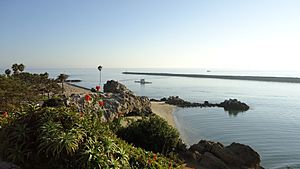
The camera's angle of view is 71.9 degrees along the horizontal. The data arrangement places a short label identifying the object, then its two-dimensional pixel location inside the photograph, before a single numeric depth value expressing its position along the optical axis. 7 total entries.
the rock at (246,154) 9.36
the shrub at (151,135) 7.64
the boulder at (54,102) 8.73
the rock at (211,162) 8.41
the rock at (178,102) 30.34
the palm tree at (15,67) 36.92
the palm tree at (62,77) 33.46
